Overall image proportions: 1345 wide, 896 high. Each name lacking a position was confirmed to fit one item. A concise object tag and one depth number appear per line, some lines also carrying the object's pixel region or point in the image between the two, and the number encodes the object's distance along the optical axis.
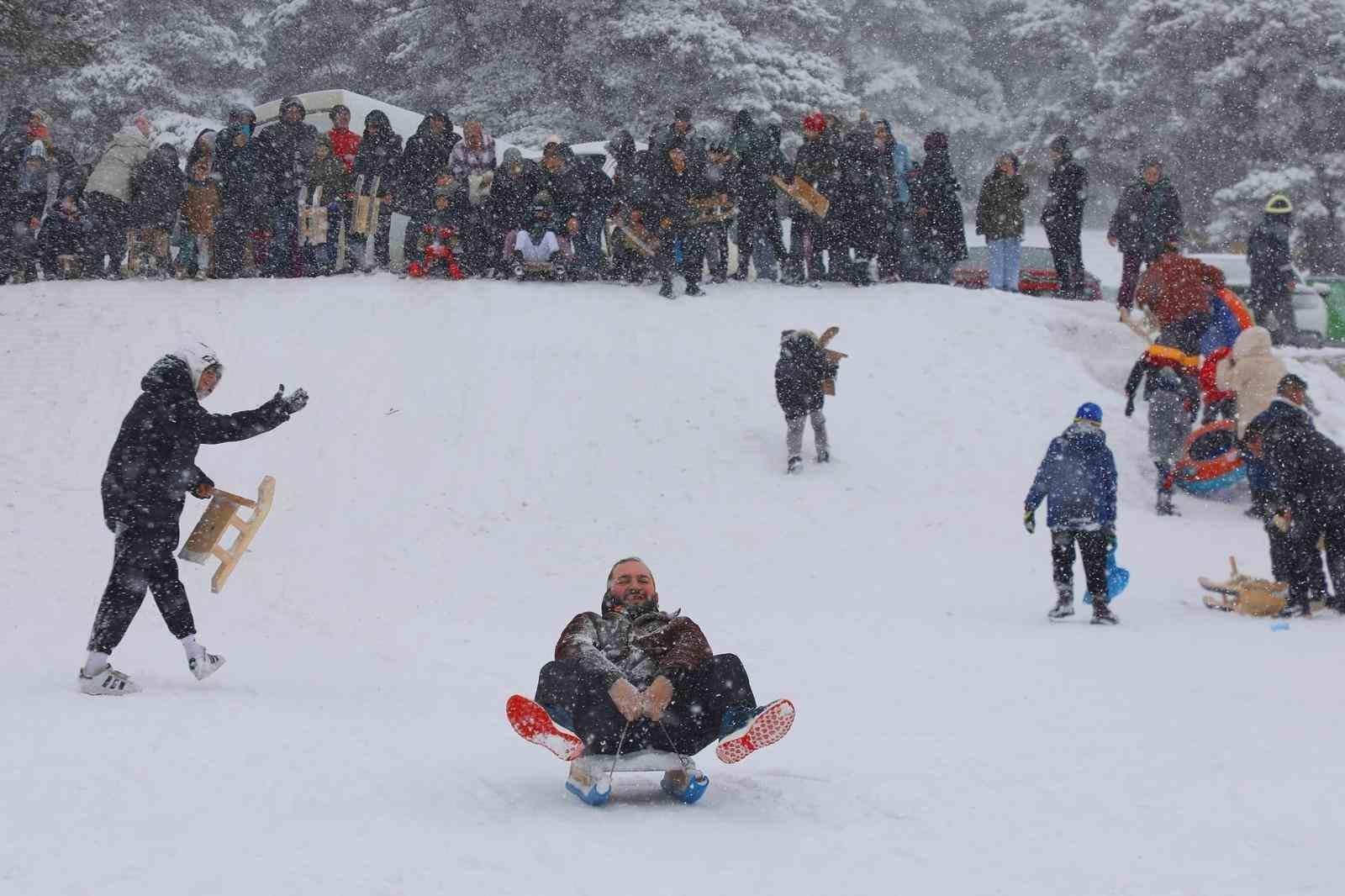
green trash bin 25.61
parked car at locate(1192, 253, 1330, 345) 23.88
